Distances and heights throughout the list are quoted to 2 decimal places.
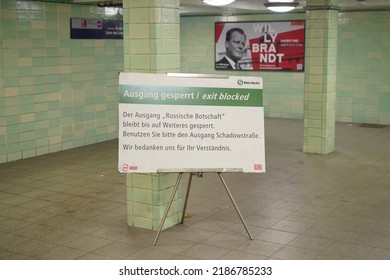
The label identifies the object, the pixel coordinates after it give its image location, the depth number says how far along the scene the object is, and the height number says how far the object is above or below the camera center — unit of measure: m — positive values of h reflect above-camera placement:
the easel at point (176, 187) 5.36 -1.23
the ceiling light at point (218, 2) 7.35 +0.85
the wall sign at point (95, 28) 10.48 +0.73
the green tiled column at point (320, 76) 9.56 -0.22
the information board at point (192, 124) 5.32 -0.60
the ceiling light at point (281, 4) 9.63 +1.07
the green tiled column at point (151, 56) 5.60 +0.09
